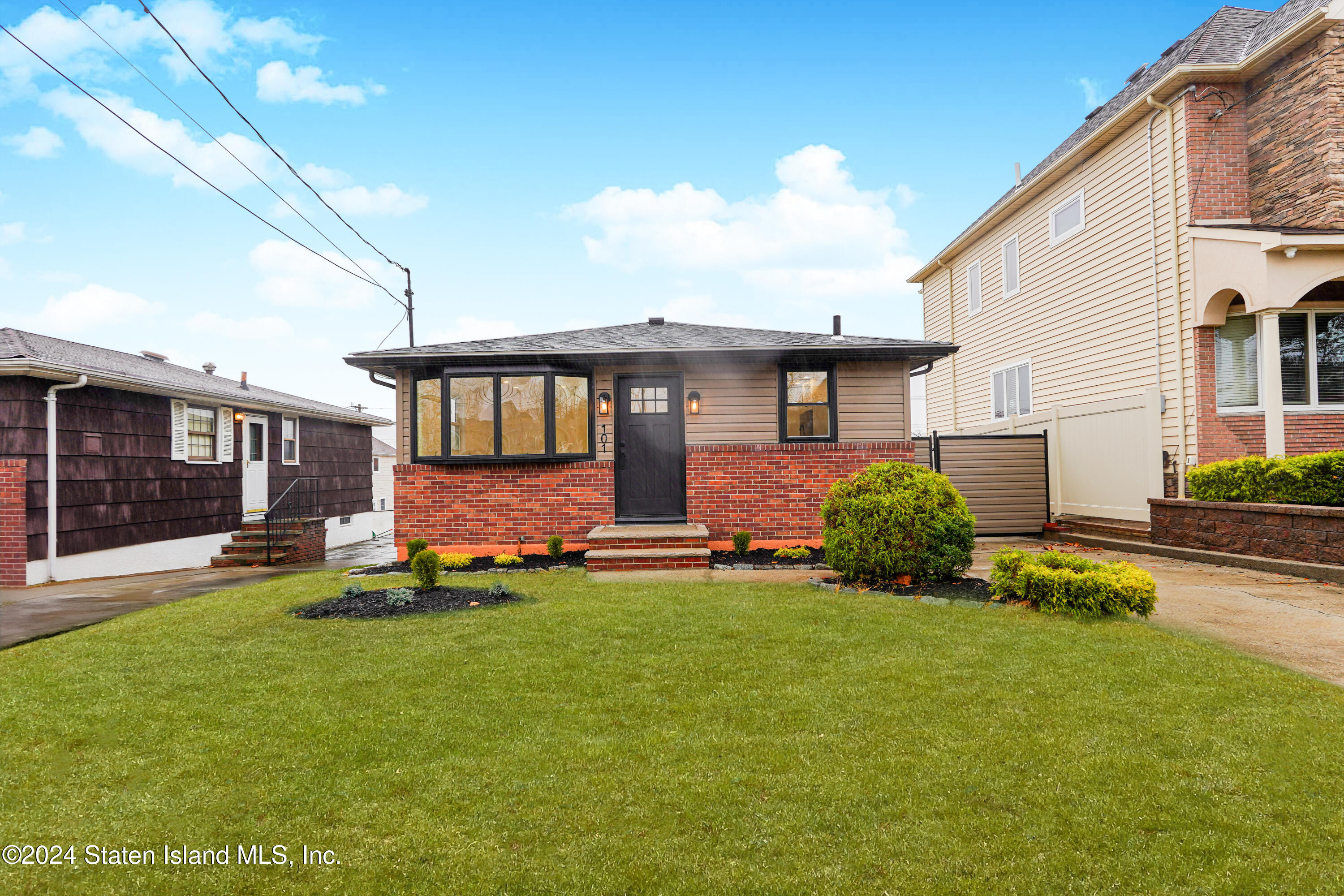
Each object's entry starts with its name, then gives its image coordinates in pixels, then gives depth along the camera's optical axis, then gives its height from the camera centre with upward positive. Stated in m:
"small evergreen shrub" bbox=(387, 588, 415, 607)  6.44 -1.31
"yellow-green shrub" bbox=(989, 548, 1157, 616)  5.23 -1.10
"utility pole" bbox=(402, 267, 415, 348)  18.86 +4.33
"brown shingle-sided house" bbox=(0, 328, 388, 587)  10.06 +0.20
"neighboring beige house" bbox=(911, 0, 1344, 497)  8.95 +3.13
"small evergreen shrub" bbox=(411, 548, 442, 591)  6.89 -1.09
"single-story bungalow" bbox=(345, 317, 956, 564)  9.73 +0.44
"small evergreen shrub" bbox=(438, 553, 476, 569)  8.84 -1.32
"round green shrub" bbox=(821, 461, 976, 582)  6.66 -0.76
